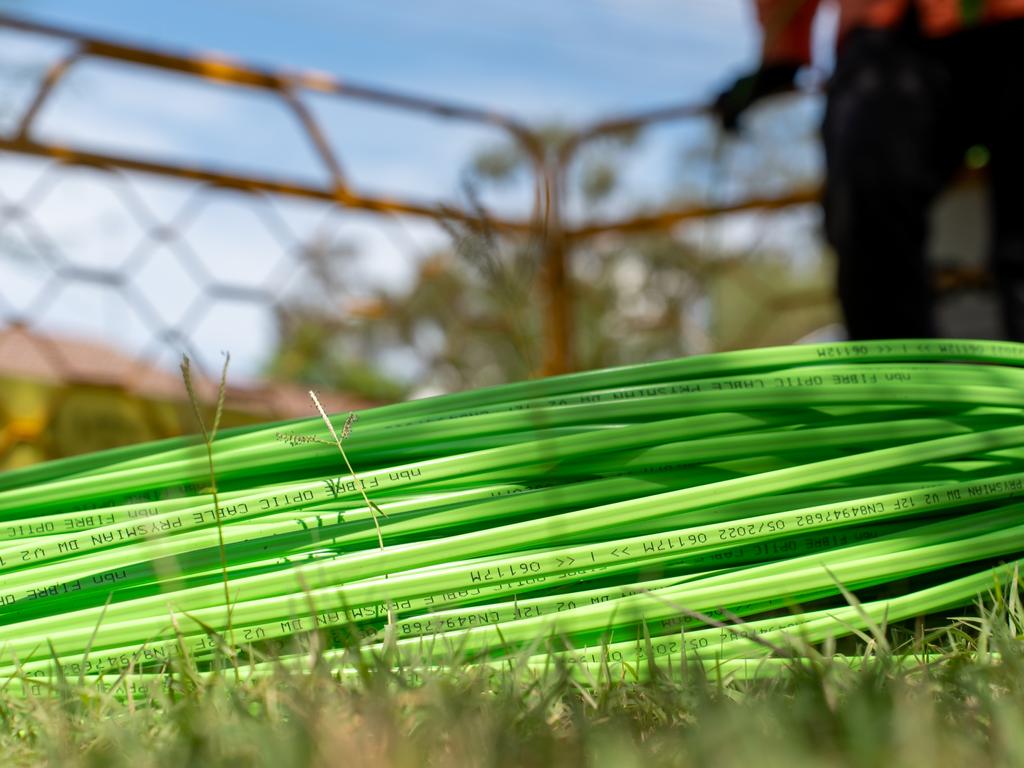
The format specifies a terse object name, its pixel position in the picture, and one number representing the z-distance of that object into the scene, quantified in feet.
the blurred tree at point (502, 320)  10.95
